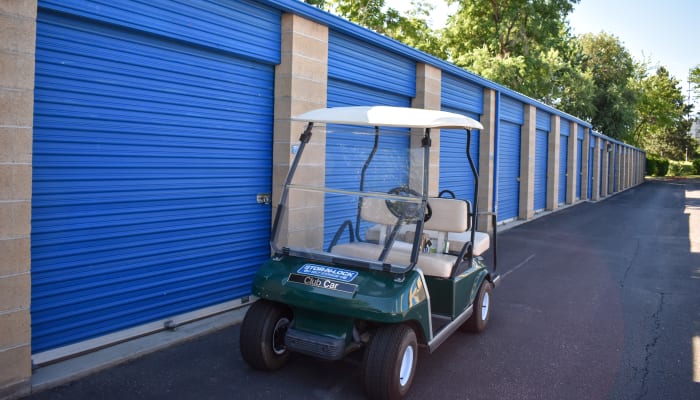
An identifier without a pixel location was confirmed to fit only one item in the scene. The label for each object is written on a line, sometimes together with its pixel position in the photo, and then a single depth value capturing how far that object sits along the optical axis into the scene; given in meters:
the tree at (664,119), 56.25
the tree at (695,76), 52.05
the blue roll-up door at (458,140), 10.27
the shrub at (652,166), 58.28
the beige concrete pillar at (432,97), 8.96
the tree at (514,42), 23.62
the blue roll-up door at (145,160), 4.00
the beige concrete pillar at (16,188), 3.37
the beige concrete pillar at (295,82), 5.86
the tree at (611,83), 35.94
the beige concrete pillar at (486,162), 12.18
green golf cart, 3.44
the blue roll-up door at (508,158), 13.49
